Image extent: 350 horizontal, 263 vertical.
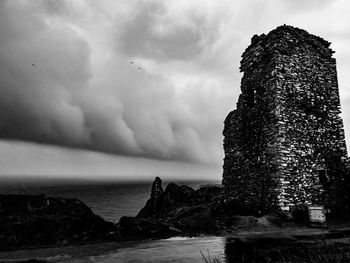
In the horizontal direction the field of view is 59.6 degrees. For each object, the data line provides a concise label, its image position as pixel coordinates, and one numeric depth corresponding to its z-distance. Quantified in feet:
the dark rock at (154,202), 96.68
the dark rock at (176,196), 86.94
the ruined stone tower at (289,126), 44.52
